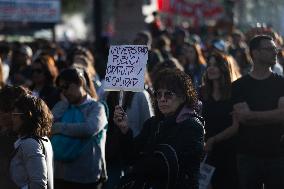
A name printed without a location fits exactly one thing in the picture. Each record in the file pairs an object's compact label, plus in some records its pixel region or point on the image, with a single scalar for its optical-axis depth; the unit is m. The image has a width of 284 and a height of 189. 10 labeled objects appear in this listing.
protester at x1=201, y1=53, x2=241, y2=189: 10.19
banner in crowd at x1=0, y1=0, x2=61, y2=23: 27.47
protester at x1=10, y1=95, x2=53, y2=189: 7.22
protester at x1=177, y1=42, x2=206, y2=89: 15.60
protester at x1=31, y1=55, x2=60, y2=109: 12.11
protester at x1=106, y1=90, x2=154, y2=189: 10.91
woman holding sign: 6.81
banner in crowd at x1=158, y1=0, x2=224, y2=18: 25.39
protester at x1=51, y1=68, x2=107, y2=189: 9.65
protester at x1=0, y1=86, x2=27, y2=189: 7.45
